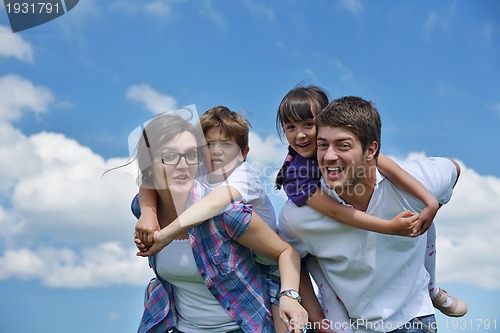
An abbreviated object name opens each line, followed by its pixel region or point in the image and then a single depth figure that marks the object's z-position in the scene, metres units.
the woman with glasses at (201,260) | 3.22
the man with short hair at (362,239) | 3.41
